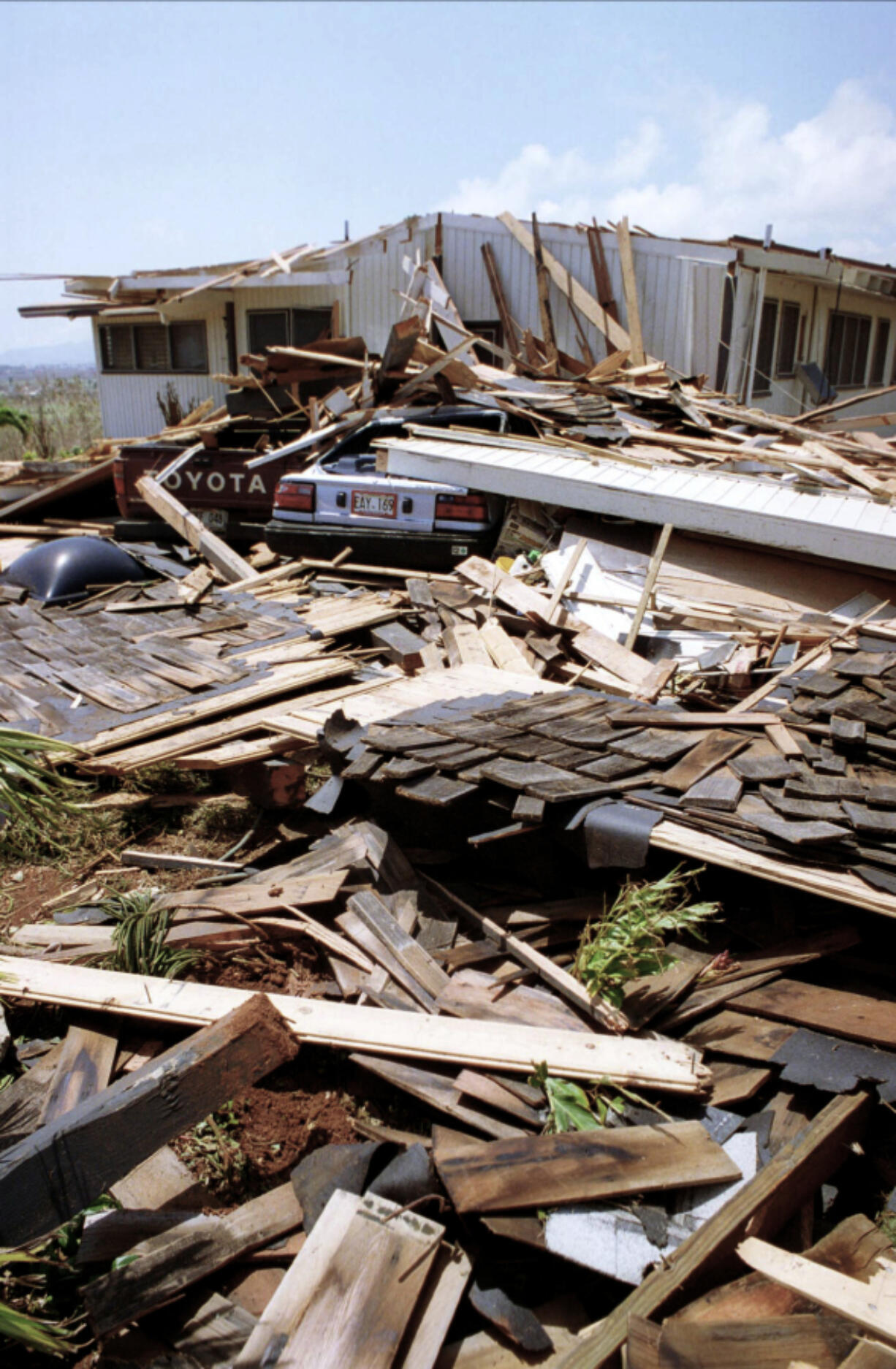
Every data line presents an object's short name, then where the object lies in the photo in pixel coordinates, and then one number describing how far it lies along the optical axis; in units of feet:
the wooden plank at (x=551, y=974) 12.05
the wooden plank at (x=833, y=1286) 8.45
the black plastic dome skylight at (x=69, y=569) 31.48
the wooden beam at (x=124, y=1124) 9.70
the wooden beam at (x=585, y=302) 49.08
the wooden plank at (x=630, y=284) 47.16
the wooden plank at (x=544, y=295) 49.93
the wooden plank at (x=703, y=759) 14.06
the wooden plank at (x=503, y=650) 21.80
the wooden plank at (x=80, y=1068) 11.42
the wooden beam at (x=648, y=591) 22.27
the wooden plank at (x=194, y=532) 32.32
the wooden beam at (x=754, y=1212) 8.52
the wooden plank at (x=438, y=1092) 10.78
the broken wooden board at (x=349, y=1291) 8.54
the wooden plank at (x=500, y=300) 52.85
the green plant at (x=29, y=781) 8.64
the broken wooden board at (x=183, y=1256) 9.20
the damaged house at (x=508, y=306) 49.93
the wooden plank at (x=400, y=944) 12.98
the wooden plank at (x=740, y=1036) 11.69
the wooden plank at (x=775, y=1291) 8.76
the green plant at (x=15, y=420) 73.82
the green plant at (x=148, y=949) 13.58
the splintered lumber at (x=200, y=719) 18.97
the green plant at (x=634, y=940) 12.20
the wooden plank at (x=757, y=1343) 8.12
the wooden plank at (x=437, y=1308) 8.70
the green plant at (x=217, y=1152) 11.23
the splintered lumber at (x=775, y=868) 11.75
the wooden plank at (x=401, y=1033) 11.24
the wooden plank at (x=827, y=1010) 11.61
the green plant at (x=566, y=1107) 10.74
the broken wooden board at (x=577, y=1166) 9.79
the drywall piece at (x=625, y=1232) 9.43
